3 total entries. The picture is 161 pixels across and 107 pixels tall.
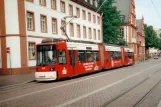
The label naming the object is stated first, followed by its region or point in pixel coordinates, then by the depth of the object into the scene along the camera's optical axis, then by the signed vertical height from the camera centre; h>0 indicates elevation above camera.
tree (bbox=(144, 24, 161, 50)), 105.12 +3.46
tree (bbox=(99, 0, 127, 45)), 56.53 +4.58
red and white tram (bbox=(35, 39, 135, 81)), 20.44 -0.84
